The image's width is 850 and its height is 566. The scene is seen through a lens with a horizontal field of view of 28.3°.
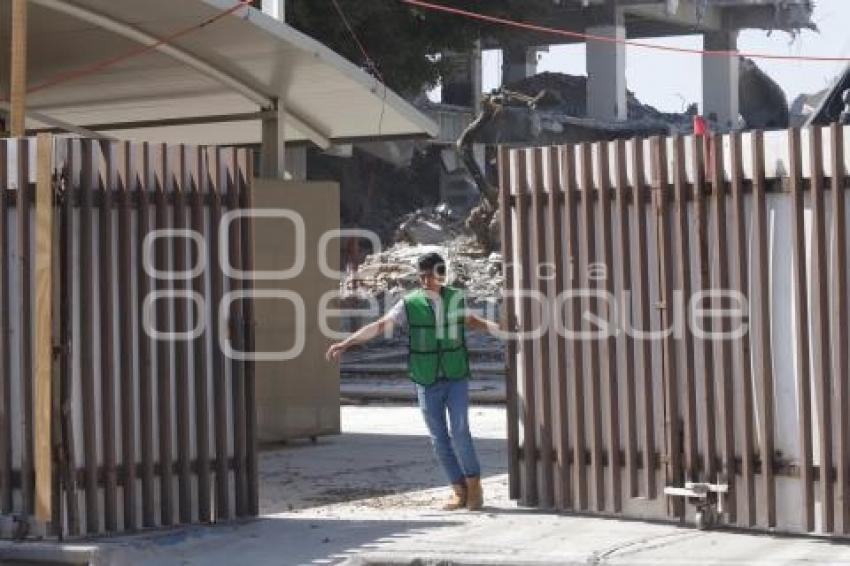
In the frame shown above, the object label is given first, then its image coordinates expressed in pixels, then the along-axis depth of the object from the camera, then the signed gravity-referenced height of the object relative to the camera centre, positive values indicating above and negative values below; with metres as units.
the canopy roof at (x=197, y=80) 14.20 +2.54
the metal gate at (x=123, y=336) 10.36 +0.08
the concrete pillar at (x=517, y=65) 64.94 +10.72
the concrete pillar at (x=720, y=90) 65.00 +9.53
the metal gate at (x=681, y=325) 9.70 +0.06
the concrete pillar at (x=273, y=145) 16.12 +1.91
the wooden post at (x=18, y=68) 11.55 +1.93
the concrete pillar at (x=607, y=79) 61.97 +9.57
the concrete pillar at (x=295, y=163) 19.38 +2.11
